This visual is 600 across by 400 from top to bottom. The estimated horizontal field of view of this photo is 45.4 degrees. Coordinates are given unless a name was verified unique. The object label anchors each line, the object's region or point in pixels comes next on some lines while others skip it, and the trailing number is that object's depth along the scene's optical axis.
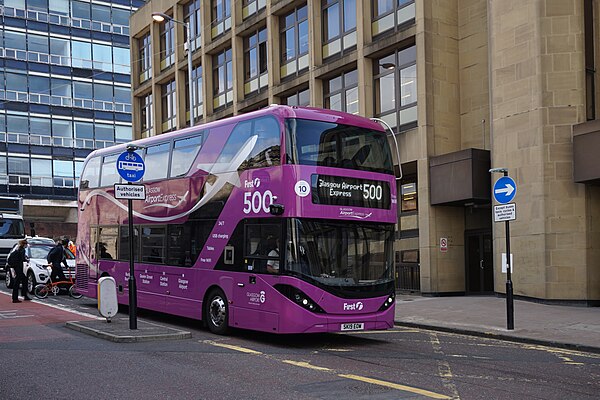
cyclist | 21.42
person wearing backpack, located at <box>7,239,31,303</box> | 20.32
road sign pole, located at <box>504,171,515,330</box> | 14.27
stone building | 19.12
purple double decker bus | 11.98
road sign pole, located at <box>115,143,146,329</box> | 13.43
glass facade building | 54.62
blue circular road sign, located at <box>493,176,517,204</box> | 14.80
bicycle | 21.56
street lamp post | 29.32
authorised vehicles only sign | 13.61
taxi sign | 13.68
